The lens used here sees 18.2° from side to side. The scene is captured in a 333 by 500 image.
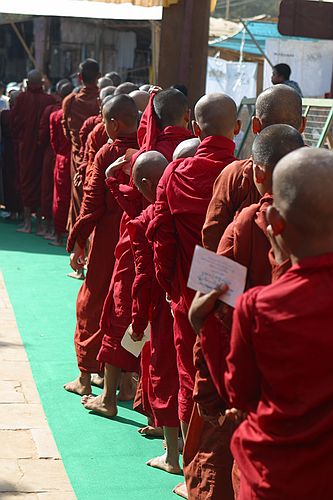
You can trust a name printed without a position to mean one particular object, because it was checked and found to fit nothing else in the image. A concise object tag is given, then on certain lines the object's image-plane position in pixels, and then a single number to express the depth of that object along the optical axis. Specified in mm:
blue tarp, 19266
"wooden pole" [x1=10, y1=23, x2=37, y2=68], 21097
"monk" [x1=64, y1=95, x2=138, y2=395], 6449
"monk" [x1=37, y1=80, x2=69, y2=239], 13120
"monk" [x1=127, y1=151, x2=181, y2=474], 5195
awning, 12359
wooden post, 8891
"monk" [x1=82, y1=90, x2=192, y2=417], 5613
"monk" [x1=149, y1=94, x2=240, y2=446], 4480
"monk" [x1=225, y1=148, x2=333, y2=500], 2697
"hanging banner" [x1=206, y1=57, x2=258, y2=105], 18250
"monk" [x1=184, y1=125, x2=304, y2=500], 3365
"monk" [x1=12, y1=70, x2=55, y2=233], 13328
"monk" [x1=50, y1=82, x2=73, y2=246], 12211
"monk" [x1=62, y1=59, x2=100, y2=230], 10922
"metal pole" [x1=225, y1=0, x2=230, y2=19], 23348
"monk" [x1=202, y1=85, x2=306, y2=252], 3879
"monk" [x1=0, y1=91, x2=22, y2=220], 14148
